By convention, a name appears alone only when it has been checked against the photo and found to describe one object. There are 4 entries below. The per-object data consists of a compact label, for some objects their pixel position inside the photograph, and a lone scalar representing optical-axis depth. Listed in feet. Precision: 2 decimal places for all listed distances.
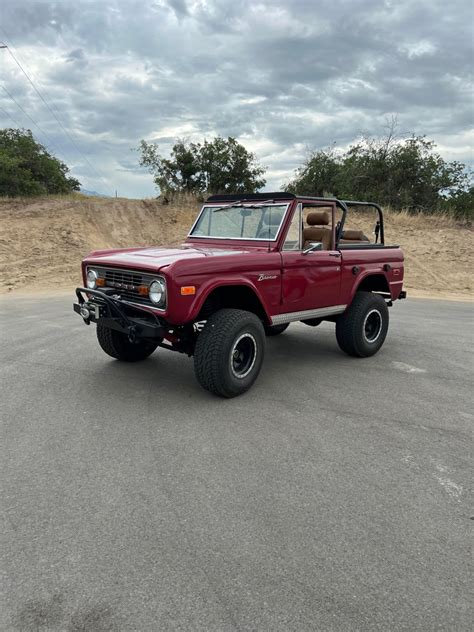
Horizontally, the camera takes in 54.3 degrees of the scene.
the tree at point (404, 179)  77.05
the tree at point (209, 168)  79.87
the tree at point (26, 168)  72.64
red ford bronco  13.44
